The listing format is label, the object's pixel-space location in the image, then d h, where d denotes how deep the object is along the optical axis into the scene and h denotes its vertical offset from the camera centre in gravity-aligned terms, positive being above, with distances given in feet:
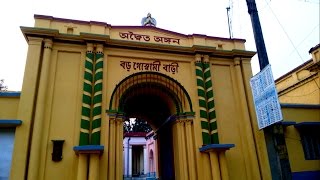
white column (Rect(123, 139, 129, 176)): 85.66 +6.75
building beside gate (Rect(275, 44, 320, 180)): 34.96 +5.75
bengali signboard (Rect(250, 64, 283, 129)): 22.99 +6.57
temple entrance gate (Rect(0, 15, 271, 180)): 27.14 +8.69
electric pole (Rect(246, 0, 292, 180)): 21.21 +3.65
